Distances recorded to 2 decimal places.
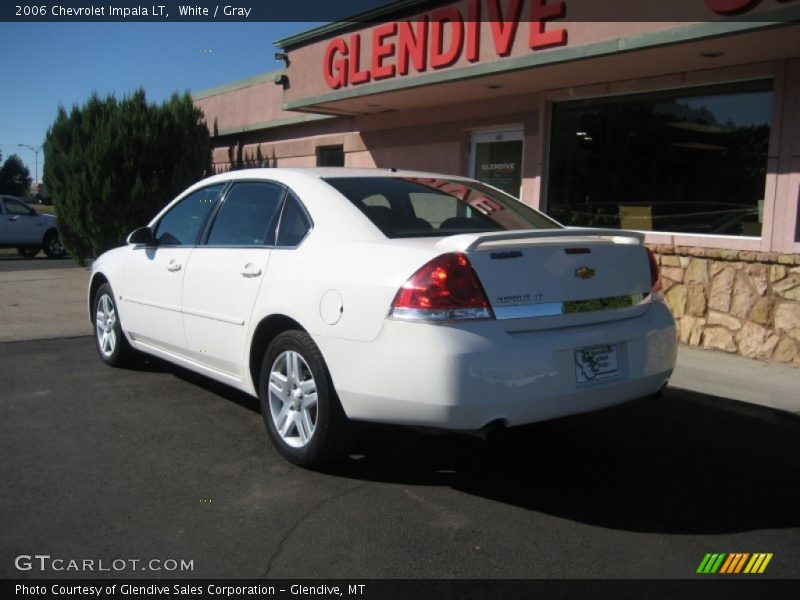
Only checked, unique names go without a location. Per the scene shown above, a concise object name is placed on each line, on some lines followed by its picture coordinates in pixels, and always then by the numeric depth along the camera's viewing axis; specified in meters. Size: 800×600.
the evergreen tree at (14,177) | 74.73
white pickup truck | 20.09
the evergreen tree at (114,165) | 13.32
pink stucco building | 7.18
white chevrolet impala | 3.46
